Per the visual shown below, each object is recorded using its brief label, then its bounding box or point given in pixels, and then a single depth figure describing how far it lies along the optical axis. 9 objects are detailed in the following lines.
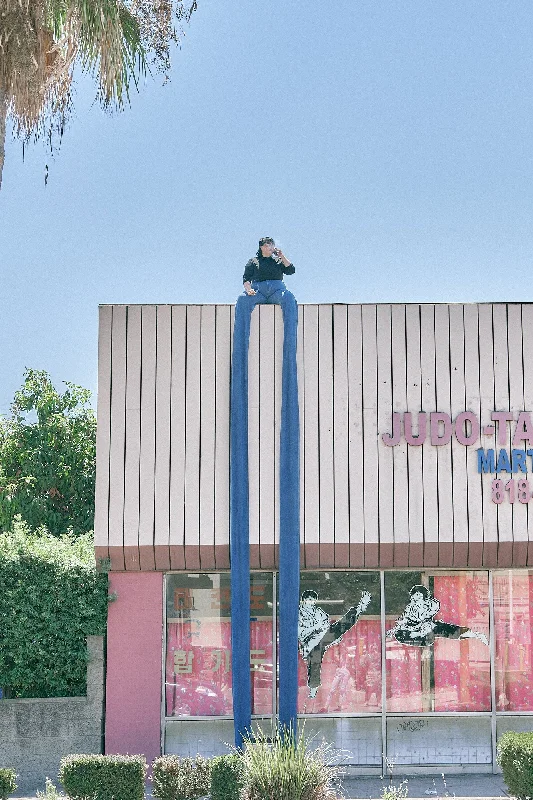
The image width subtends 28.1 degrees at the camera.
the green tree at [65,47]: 12.99
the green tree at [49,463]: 25.84
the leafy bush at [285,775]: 10.98
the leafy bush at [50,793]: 11.44
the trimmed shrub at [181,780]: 12.12
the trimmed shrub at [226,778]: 11.66
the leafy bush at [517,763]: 11.73
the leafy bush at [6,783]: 11.91
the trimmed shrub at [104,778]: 11.82
